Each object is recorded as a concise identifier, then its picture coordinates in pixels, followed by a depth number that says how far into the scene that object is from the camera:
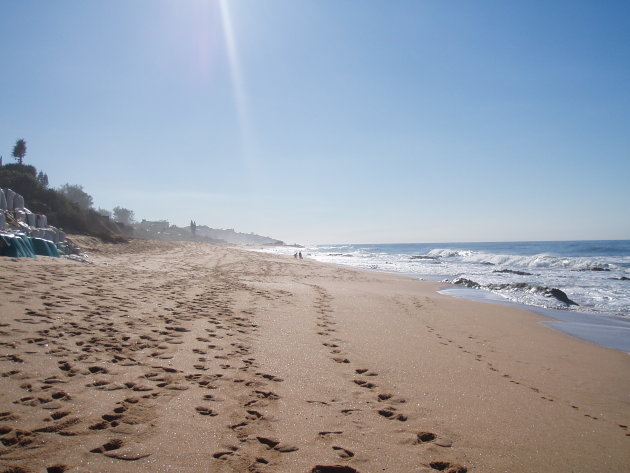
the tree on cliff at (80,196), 58.46
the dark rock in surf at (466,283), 16.16
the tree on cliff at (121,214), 86.00
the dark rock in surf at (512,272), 22.81
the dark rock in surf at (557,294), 12.02
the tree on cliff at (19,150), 35.04
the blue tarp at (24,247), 10.22
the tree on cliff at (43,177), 38.88
